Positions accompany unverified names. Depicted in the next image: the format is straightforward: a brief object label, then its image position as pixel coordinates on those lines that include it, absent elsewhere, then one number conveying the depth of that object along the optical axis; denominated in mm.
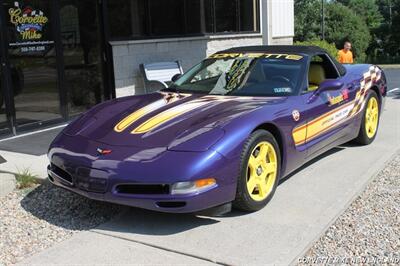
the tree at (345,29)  48469
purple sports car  3883
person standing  11734
